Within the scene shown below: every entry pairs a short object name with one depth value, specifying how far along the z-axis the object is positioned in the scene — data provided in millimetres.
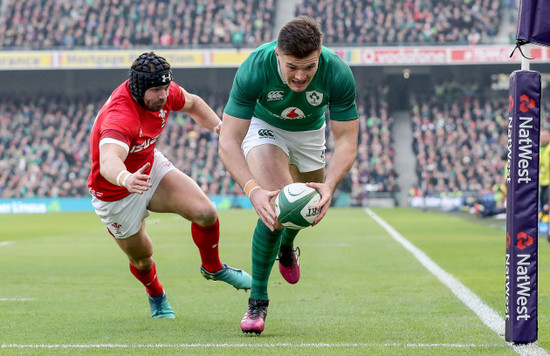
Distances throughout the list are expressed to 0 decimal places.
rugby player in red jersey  13312
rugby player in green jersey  11039
